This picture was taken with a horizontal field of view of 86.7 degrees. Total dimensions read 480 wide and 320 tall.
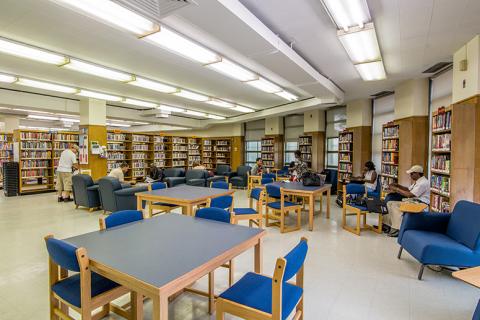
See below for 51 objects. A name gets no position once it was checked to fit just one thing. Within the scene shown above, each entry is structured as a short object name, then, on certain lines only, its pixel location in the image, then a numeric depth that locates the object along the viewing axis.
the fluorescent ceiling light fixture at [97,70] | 4.42
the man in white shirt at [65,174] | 7.19
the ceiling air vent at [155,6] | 2.40
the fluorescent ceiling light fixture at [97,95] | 6.56
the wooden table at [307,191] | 4.63
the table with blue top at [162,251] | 1.33
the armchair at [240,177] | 9.85
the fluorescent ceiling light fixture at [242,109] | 8.90
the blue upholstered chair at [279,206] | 4.55
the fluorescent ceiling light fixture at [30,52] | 3.65
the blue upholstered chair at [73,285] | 1.51
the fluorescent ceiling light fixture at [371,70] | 4.34
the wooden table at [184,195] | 3.52
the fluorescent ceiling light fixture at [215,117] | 10.72
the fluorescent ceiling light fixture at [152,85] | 5.51
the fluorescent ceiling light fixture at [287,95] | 6.52
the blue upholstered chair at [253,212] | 3.79
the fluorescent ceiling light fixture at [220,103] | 7.90
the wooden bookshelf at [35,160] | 8.11
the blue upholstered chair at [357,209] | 4.45
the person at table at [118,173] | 6.47
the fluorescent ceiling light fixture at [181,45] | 3.25
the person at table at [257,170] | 9.23
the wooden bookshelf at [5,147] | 9.71
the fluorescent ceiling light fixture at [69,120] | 11.46
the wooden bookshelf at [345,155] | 7.70
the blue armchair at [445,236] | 2.63
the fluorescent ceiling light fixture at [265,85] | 5.41
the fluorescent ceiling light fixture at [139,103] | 7.75
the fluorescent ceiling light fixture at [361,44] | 3.22
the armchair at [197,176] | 8.20
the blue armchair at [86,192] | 6.04
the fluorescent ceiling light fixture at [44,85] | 5.56
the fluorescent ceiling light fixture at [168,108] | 8.83
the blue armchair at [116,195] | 5.45
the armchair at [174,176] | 8.26
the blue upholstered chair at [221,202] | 3.42
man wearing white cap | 4.15
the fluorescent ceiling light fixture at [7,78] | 5.17
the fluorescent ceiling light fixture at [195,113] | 9.70
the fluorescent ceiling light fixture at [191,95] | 6.76
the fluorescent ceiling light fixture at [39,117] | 10.10
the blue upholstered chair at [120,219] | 2.23
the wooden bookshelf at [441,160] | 3.91
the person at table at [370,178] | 5.57
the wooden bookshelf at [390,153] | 5.89
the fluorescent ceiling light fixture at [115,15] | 2.56
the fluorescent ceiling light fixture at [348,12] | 2.64
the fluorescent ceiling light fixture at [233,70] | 4.32
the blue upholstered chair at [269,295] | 1.42
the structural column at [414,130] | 5.33
